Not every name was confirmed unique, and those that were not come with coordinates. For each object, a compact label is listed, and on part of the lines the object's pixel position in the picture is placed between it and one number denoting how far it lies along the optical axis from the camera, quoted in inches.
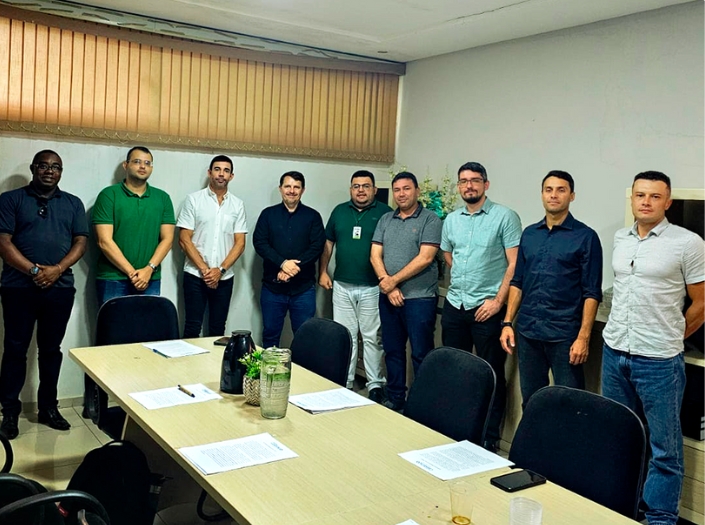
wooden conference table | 62.2
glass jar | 86.2
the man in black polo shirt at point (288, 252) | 193.0
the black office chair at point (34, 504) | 57.2
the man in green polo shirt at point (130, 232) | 171.0
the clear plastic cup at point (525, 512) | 58.5
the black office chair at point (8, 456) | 84.5
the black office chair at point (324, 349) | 117.6
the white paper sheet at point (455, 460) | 72.4
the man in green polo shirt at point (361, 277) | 190.9
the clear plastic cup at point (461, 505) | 60.2
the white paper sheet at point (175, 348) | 120.0
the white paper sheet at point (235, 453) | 71.2
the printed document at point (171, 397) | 91.2
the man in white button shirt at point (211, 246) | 186.1
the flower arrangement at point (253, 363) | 91.0
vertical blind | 167.5
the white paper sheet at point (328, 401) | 93.7
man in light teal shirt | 156.4
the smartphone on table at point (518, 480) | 68.3
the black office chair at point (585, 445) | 72.6
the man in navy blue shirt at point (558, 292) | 132.3
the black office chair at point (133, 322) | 131.9
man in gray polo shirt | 175.0
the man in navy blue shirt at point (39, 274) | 154.5
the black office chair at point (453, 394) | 91.2
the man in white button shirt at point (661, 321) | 117.1
